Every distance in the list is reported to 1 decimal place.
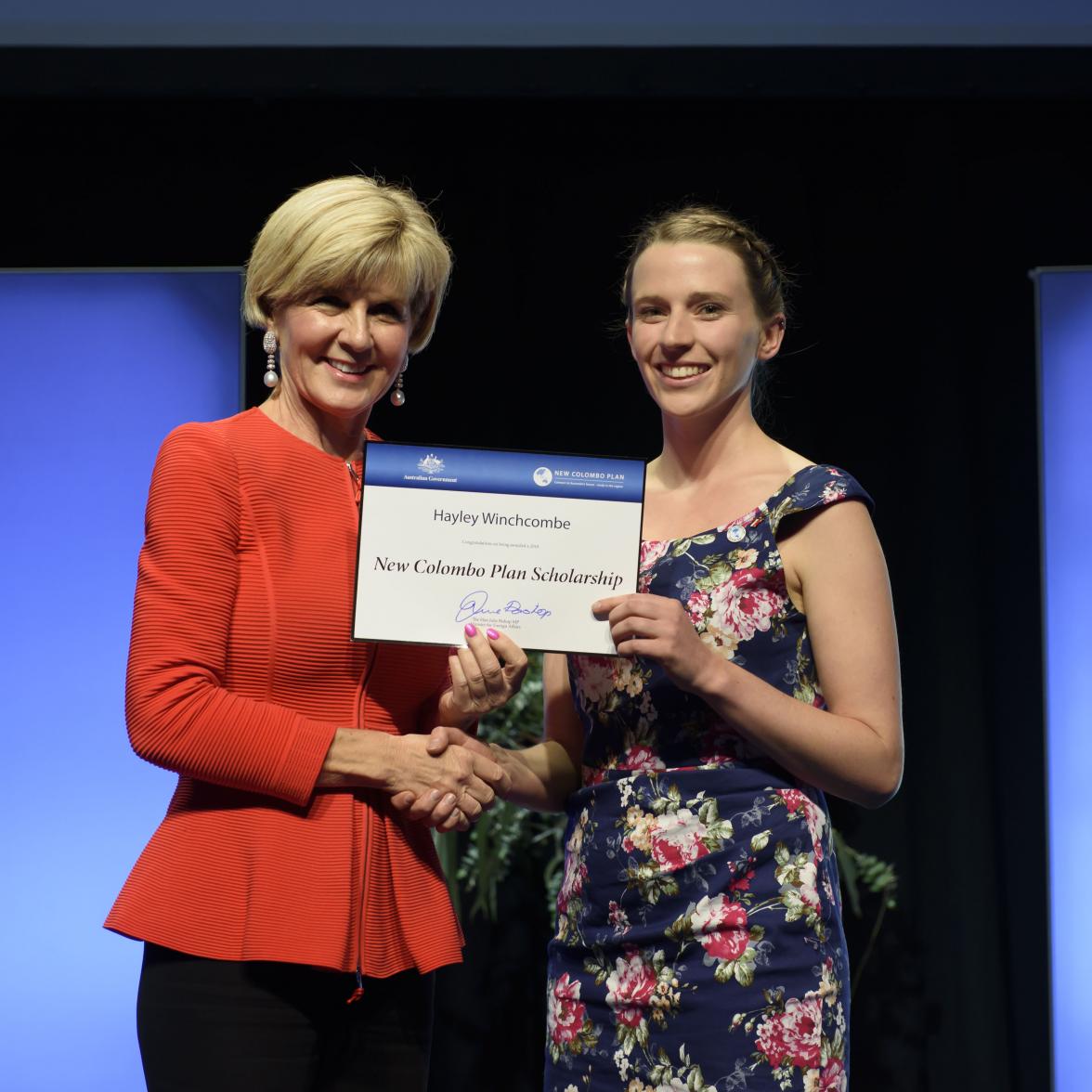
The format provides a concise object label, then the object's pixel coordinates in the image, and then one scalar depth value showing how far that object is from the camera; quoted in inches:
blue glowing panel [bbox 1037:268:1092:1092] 142.9
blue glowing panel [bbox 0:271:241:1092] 137.0
